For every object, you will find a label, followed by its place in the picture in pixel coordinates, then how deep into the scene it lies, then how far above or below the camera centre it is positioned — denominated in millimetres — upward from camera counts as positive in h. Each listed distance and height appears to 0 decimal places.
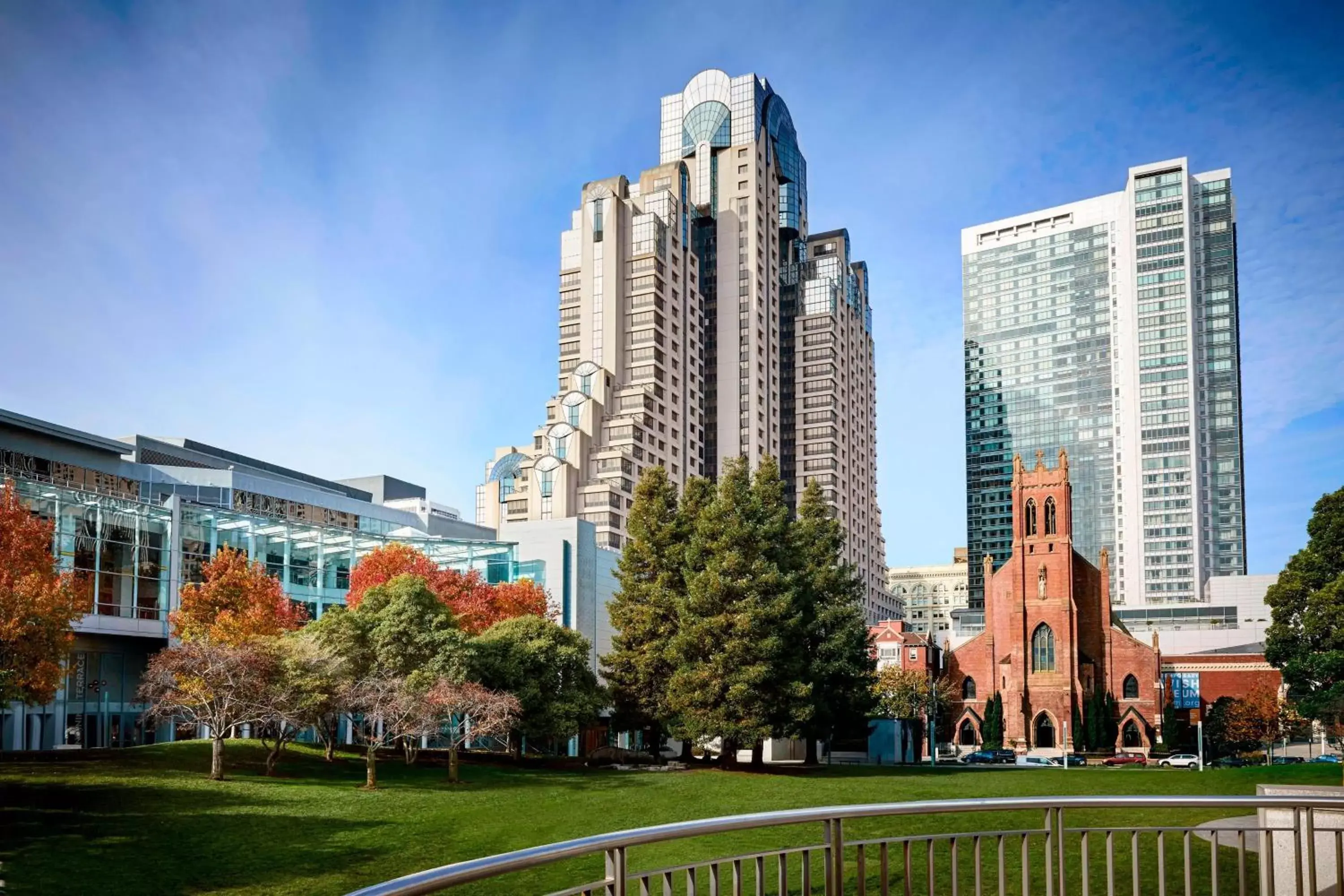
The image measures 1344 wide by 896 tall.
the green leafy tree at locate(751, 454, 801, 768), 37938 -1037
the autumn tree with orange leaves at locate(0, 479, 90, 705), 25141 -701
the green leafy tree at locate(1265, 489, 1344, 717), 43188 -1352
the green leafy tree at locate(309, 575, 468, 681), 32812 -1558
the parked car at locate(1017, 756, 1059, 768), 59750 -9446
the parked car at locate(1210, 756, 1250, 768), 59406 -9407
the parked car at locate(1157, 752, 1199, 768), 57375 -9061
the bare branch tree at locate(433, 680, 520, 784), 31688 -3653
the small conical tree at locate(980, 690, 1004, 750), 64750 -8100
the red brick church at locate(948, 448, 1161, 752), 64688 -3687
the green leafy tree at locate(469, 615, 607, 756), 36719 -3015
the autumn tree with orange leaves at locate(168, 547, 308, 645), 35156 -833
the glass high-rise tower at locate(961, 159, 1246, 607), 128875 +24175
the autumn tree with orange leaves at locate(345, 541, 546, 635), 45625 -286
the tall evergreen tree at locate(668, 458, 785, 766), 37094 -1786
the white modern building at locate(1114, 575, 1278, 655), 90500 -3327
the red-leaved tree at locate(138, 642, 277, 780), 27266 -2442
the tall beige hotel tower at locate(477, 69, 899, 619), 97625 +23893
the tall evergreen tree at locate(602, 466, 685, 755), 40312 -1023
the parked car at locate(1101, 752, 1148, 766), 58750 -9133
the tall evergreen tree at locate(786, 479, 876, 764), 41719 -2018
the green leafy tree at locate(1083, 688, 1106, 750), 63312 -7765
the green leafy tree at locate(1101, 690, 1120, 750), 63562 -7641
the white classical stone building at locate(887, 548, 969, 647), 191500 -1631
